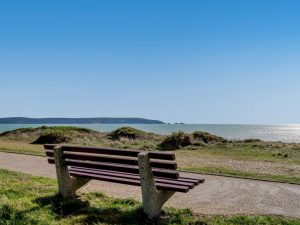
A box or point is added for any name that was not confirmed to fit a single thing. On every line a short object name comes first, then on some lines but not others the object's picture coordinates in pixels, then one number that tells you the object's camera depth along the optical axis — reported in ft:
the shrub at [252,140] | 52.77
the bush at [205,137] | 51.86
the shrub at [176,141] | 48.65
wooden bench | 13.17
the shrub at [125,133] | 59.26
